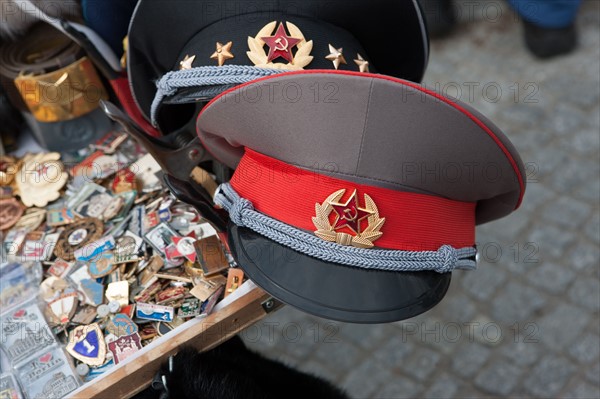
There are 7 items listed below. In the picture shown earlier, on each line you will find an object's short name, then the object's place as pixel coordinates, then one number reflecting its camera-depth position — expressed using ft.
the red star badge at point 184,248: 4.02
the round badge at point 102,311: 3.86
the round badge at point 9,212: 4.40
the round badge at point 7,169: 4.60
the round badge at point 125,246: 4.13
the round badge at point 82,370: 3.65
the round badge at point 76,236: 4.21
